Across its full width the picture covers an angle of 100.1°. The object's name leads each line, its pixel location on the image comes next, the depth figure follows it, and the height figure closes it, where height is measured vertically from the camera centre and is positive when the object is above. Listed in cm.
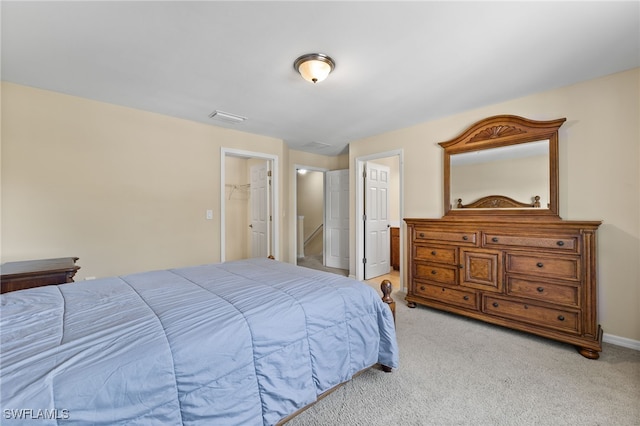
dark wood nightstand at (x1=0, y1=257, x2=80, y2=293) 196 -46
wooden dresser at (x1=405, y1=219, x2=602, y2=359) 221 -61
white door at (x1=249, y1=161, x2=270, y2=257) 460 +4
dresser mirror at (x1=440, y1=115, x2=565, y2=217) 268 +48
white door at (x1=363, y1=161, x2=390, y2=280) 454 -16
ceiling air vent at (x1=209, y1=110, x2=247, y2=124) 324 +120
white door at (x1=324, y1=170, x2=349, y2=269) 547 -15
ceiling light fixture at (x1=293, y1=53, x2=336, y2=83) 204 +114
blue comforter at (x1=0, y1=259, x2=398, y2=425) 87 -54
